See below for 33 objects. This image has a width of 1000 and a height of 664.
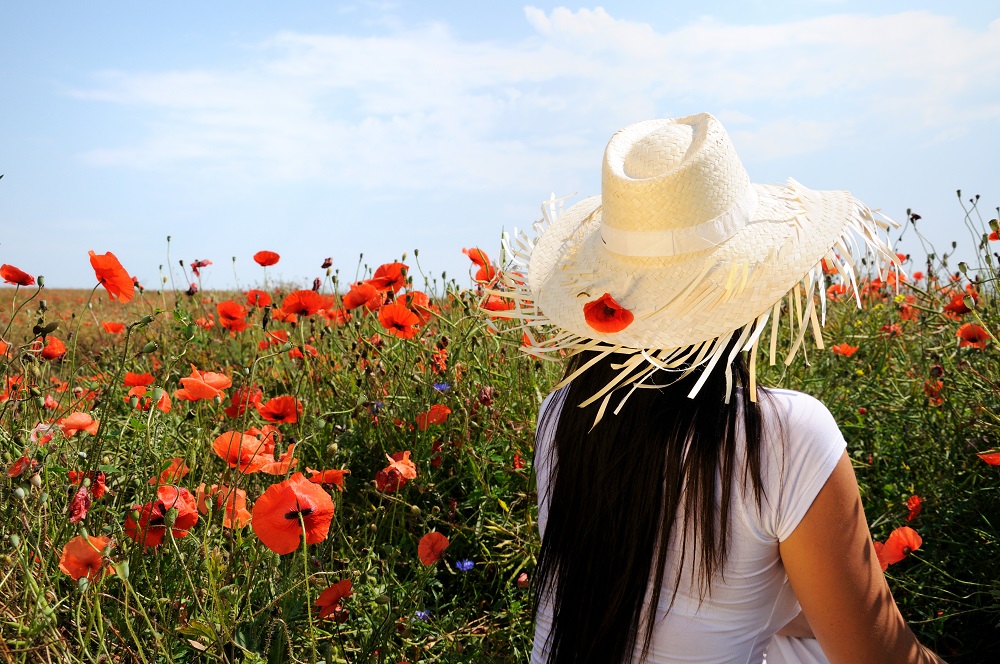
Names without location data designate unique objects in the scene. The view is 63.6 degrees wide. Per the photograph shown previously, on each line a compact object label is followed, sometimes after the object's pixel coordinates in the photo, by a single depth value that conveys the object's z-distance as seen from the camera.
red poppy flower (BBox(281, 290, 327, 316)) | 2.62
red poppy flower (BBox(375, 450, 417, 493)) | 1.86
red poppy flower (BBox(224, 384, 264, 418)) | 2.30
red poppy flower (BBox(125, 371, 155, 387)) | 2.44
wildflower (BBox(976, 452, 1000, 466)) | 1.92
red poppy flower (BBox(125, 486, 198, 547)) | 1.62
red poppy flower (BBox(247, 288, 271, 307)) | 3.26
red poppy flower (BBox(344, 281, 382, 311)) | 2.56
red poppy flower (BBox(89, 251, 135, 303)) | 2.02
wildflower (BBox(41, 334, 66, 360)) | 2.49
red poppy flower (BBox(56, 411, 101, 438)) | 1.90
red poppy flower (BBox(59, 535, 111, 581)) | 1.47
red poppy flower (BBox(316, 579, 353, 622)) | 1.62
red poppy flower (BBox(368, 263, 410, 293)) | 2.74
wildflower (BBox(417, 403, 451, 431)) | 2.40
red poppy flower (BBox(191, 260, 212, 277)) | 3.98
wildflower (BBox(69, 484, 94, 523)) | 1.62
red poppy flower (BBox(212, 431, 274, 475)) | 1.79
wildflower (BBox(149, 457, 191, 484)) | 1.97
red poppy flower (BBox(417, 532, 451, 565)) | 1.68
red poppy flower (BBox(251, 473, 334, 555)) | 1.42
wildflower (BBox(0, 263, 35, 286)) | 2.29
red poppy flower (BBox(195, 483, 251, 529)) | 1.71
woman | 1.24
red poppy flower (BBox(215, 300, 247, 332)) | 2.83
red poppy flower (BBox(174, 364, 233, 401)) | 1.93
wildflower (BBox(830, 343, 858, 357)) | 2.97
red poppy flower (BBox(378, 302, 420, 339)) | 2.49
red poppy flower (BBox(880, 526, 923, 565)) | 1.82
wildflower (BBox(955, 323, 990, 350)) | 2.52
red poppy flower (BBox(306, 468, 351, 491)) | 1.87
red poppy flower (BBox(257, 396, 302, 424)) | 2.21
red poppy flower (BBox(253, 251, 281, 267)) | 3.26
